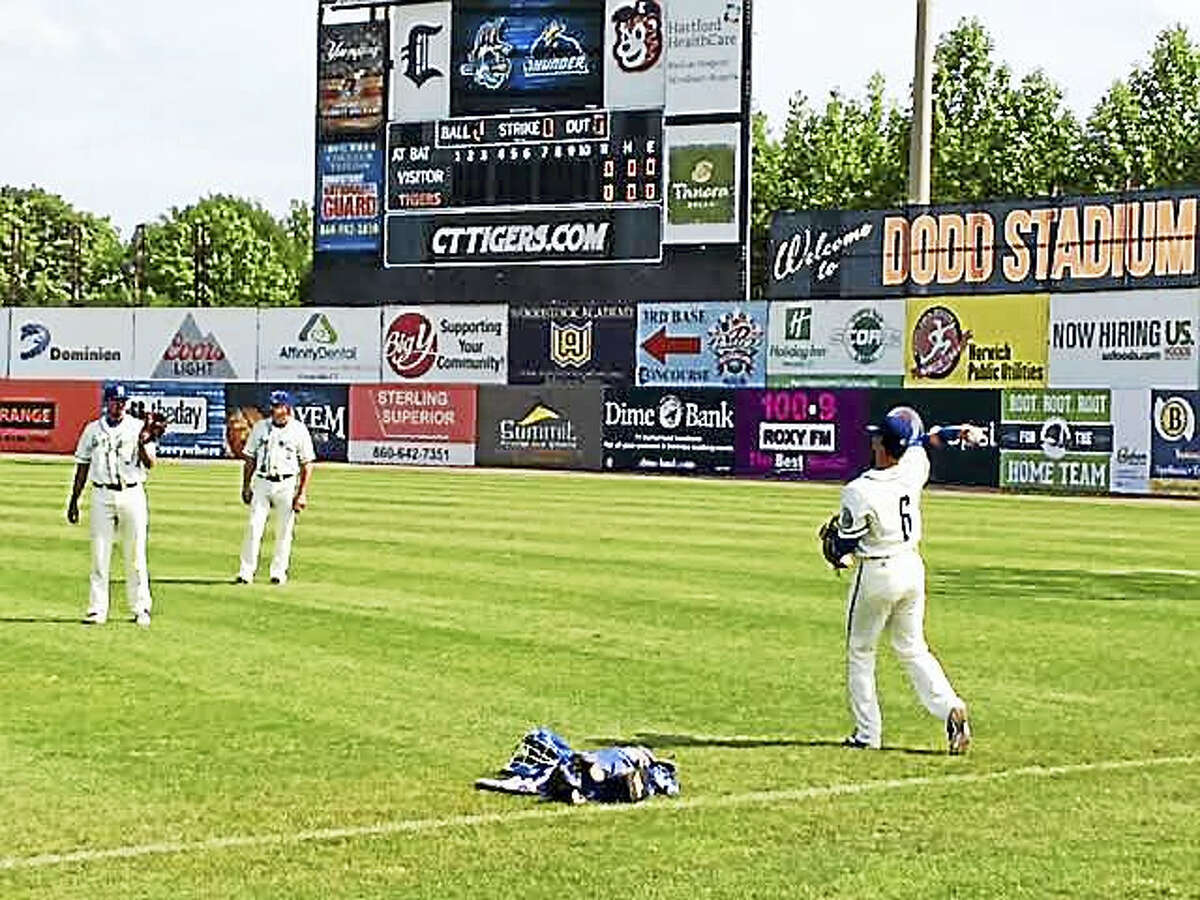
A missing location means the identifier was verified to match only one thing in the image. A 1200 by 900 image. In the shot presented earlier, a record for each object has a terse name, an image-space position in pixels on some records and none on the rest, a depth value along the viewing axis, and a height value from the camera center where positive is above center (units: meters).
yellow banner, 46.72 +1.46
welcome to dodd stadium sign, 46.28 +3.55
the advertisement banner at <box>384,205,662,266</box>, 49.72 +3.80
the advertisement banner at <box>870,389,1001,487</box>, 45.47 -0.20
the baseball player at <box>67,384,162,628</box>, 16.78 -0.69
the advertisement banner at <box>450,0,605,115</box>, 49.00 +7.69
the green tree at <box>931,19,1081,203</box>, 89.38 +11.45
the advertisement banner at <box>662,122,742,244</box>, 48.66 +4.95
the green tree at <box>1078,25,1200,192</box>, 90.00 +11.56
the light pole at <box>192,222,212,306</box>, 108.67 +7.40
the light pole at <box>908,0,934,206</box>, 45.44 +6.21
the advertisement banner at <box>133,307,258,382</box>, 59.47 +1.39
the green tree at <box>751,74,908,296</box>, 90.69 +10.18
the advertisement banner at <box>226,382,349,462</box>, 55.97 -0.40
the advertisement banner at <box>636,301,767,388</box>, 50.62 +1.47
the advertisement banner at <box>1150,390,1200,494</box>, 42.59 -0.57
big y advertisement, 54.38 +1.44
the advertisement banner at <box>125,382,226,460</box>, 57.66 -0.47
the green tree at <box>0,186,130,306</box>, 129.50 +8.71
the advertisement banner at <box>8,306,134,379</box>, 61.50 +1.46
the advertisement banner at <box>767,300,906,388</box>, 48.97 +1.43
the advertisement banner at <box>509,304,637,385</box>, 52.19 +1.45
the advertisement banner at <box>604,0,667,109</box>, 48.75 +7.63
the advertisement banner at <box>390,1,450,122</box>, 50.91 +7.79
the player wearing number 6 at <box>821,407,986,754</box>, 11.41 -0.79
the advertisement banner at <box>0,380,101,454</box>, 59.88 -0.51
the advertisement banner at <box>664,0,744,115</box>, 48.31 +7.61
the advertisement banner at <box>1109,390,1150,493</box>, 43.16 -0.57
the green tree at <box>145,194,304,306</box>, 128.62 +8.05
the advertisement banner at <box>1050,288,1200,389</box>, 44.09 +1.49
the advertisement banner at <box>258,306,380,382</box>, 56.38 +1.42
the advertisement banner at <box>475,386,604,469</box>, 52.34 -0.58
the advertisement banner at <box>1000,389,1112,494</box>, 43.88 -0.58
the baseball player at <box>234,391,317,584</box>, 20.66 -0.71
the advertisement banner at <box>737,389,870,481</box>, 47.81 -0.57
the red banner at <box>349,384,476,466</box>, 54.59 -0.59
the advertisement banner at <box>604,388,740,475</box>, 50.16 -0.57
